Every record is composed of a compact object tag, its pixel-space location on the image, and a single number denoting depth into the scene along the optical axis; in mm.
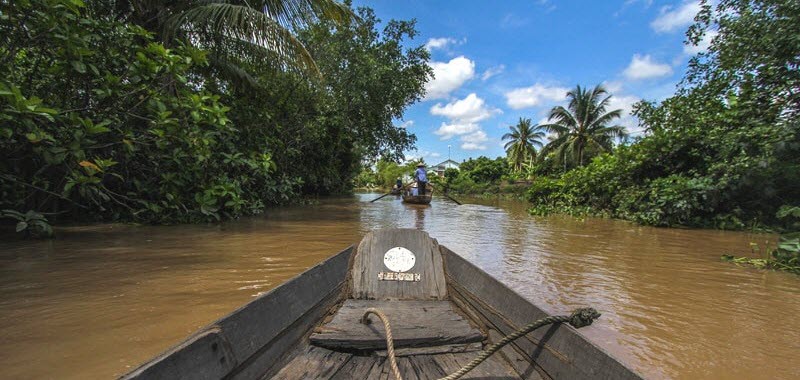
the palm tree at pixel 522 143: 34750
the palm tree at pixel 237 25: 7023
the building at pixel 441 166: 58819
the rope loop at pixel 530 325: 1592
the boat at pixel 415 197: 14734
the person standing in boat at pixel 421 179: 14891
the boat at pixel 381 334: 1530
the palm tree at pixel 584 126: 24781
